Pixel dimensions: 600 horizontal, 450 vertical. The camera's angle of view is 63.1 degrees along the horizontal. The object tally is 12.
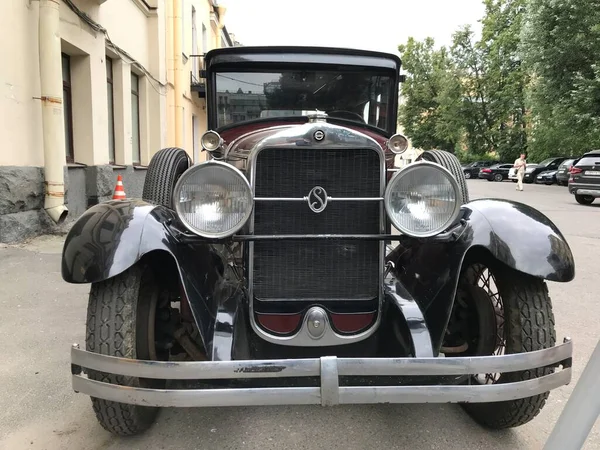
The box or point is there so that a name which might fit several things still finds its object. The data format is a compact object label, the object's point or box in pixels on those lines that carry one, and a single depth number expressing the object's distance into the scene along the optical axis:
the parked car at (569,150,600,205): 14.10
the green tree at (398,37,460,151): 43.66
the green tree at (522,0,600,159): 18.72
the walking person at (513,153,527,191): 19.73
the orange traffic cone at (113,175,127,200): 7.19
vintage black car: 1.99
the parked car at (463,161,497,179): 36.59
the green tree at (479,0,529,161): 32.50
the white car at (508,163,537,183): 26.58
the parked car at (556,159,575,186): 23.05
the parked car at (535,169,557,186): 26.06
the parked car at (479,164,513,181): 33.09
